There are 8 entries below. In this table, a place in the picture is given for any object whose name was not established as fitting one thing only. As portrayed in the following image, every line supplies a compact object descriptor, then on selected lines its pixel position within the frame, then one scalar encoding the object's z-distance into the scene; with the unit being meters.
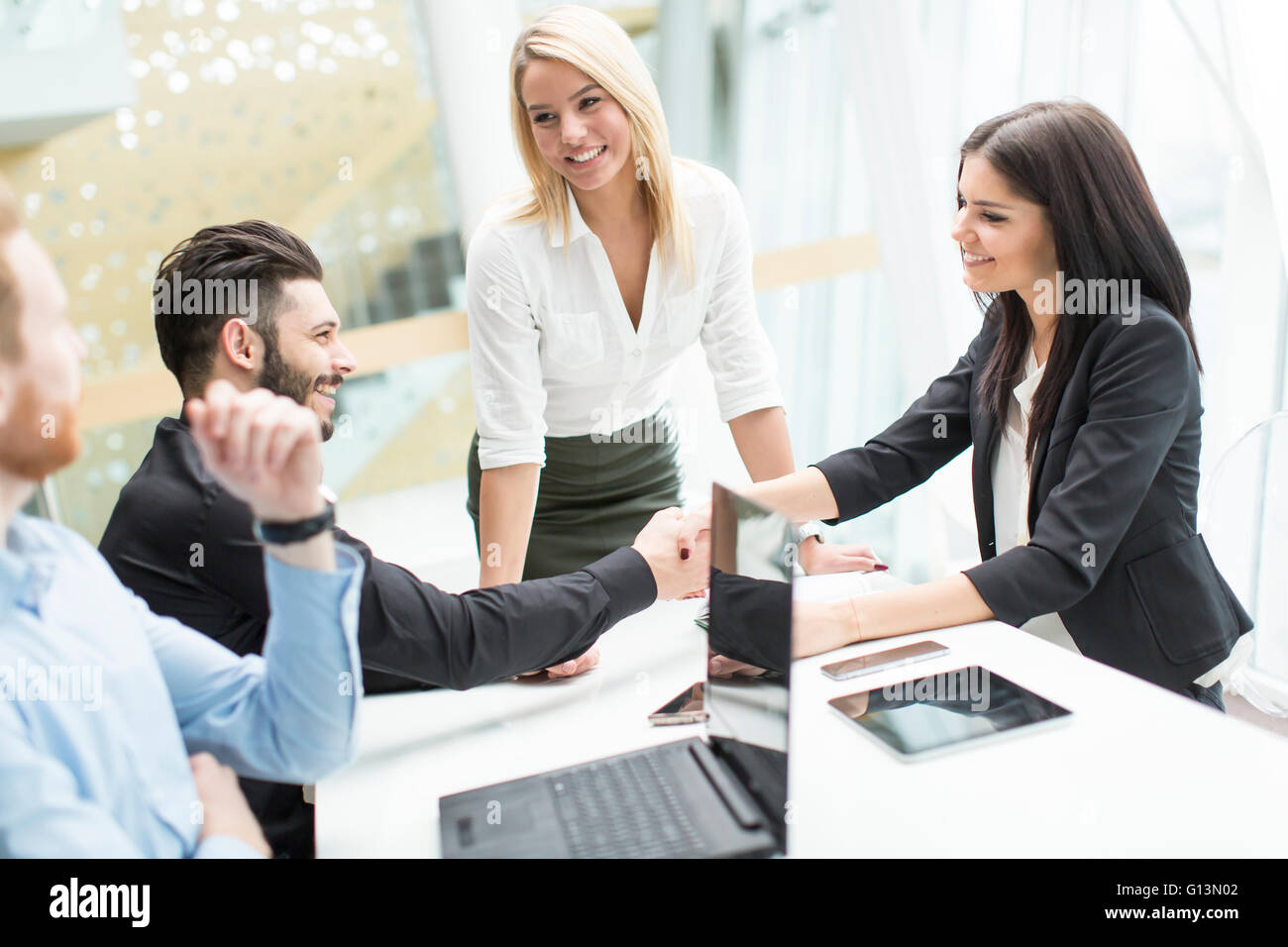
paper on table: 1.59
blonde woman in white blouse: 1.83
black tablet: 1.08
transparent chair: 2.35
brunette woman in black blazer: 1.46
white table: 0.92
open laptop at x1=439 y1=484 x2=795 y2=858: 0.88
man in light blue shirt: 0.76
